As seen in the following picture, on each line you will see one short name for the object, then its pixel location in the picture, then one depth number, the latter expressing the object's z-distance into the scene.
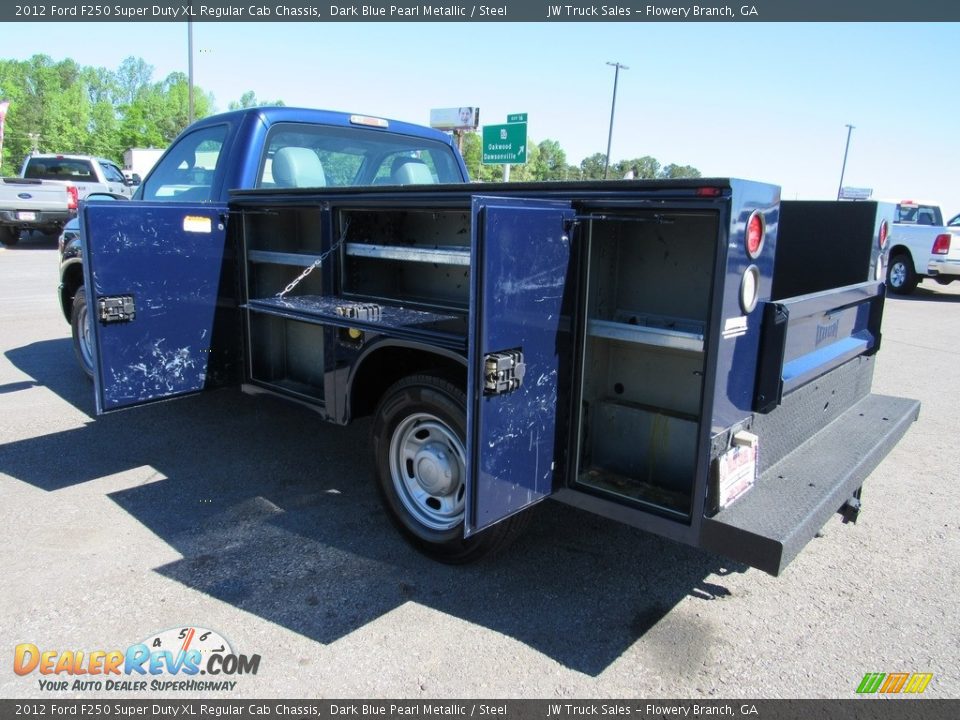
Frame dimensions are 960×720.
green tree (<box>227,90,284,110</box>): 86.28
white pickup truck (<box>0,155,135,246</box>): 17.64
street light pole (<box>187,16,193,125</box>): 24.06
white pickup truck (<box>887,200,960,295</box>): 14.74
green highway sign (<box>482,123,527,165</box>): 26.25
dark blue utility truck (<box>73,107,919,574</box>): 2.54
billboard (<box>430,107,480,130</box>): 21.88
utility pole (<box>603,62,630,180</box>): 48.16
